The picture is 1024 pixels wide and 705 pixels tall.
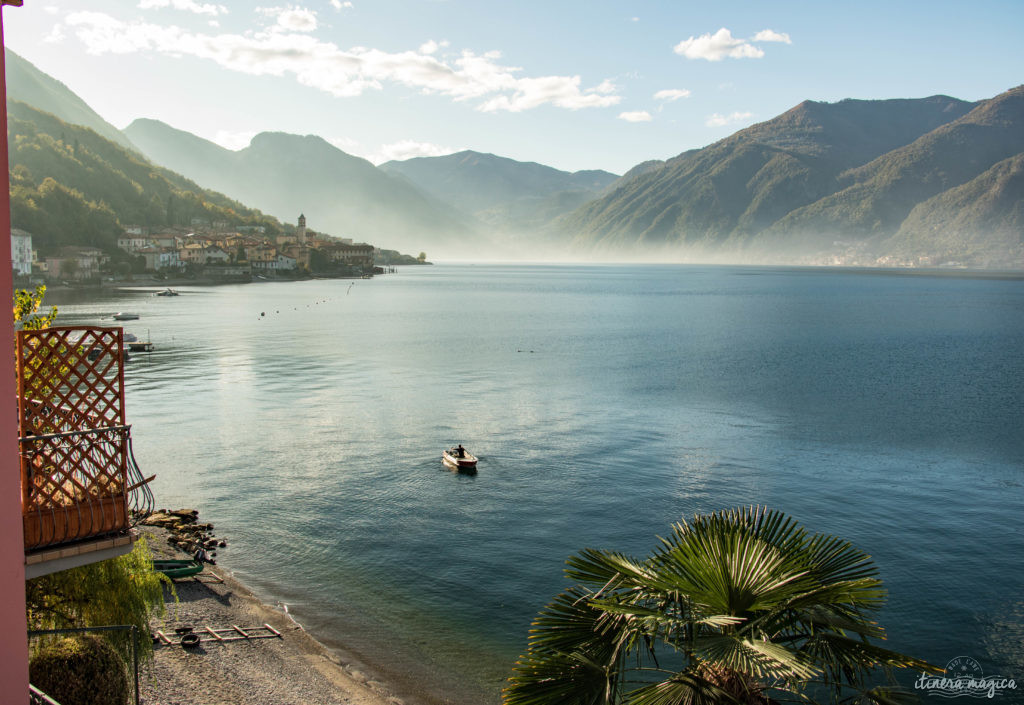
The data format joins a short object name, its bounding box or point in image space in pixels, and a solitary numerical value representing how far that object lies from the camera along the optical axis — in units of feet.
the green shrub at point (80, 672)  34.91
